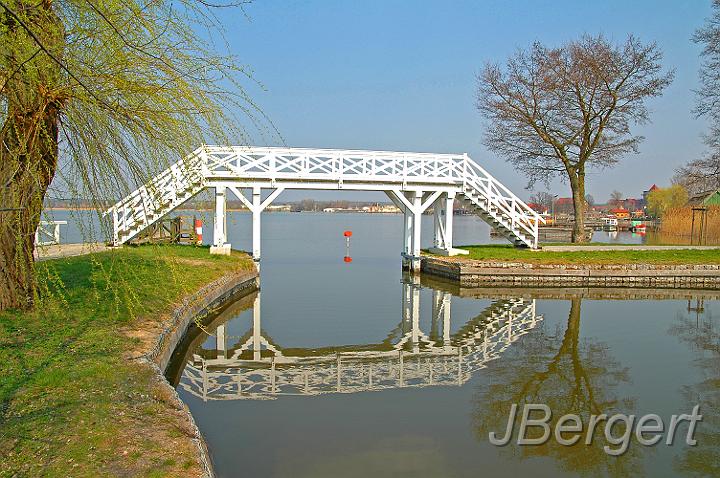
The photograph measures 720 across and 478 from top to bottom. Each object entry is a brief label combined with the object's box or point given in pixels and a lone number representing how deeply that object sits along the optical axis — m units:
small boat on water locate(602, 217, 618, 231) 63.18
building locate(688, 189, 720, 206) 30.28
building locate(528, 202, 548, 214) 89.10
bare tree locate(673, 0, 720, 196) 23.41
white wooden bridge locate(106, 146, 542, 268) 19.50
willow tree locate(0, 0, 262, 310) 5.93
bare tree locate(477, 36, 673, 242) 26.47
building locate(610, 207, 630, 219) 94.12
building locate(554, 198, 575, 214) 128.88
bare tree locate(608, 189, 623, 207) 142.62
